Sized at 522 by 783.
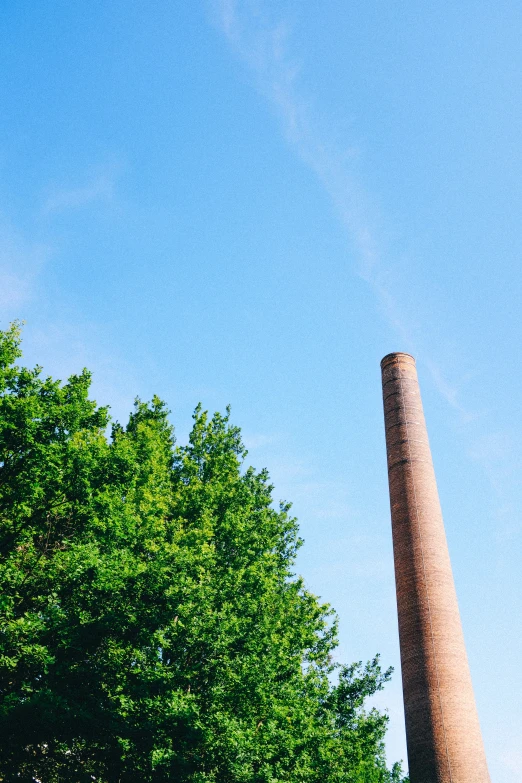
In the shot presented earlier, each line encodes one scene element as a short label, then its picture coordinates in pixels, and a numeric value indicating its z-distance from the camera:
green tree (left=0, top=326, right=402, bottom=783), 12.49
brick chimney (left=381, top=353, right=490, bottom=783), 18.20
